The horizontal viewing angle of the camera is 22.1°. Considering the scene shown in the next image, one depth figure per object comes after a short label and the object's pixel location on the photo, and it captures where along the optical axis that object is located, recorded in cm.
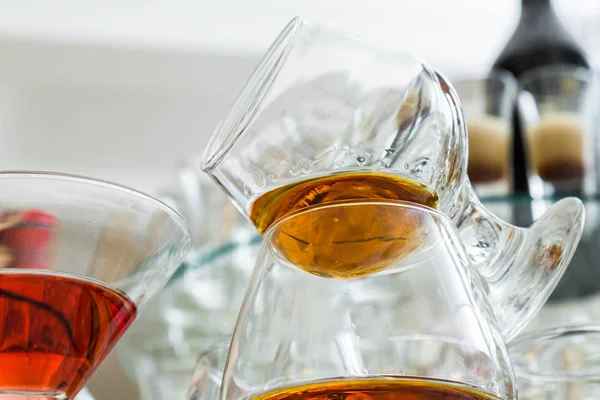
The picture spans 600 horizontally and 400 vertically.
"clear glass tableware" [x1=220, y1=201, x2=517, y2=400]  44
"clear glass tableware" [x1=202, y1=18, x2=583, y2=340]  48
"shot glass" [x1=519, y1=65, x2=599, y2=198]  73
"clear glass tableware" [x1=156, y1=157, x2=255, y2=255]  75
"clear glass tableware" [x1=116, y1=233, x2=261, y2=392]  70
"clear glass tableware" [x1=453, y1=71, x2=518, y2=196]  72
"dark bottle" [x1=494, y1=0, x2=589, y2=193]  81
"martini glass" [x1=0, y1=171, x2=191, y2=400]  49
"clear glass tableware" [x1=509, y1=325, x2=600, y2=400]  52
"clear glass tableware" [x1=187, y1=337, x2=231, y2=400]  54
